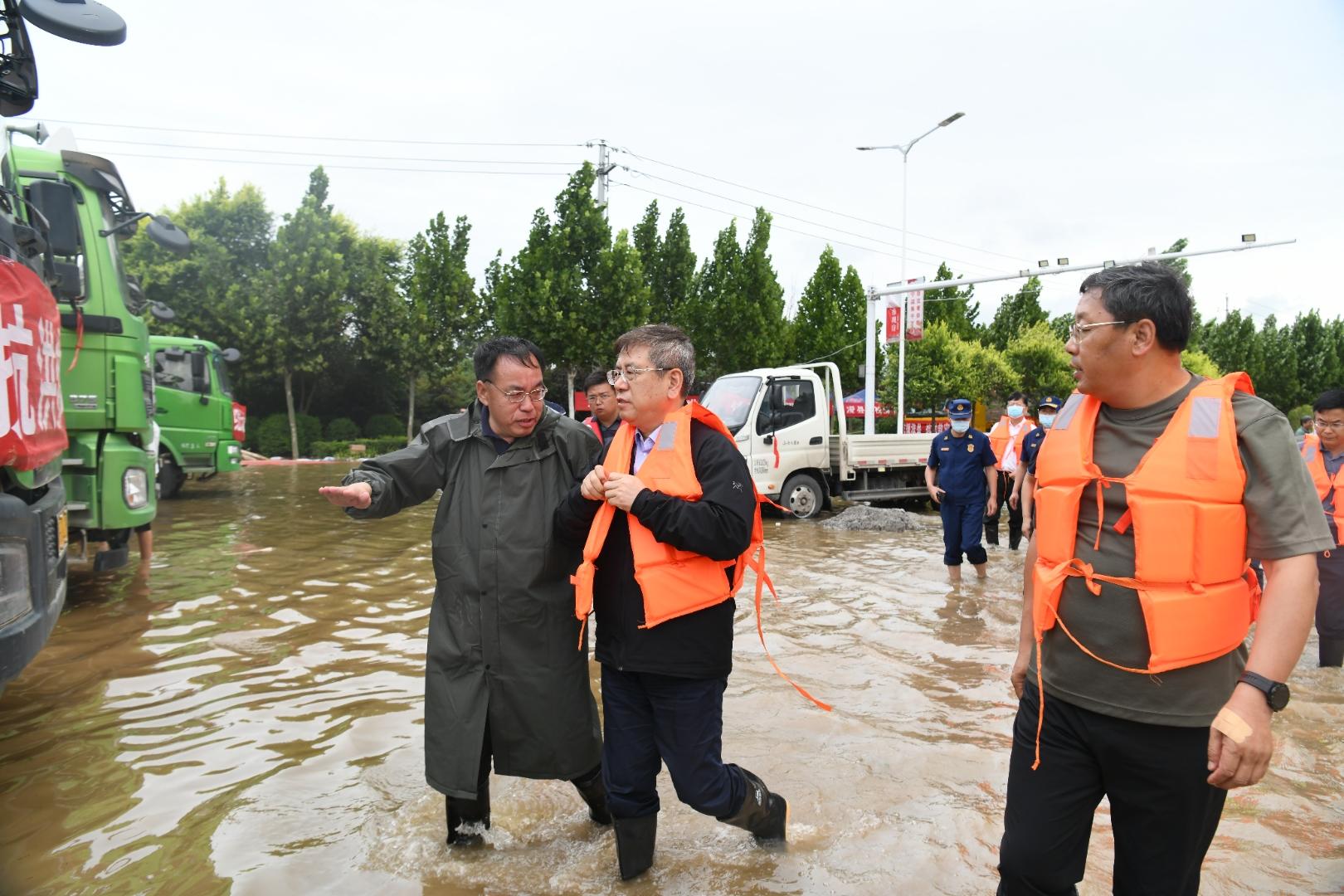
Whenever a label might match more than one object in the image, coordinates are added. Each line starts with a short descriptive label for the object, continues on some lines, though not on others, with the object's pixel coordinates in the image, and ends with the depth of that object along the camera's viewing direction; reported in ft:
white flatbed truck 44.45
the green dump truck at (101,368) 20.74
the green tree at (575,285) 79.61
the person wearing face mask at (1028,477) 26.81
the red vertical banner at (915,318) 92.43
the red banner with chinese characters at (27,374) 11.51
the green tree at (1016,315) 144.36
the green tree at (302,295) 92.17
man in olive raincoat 10.57
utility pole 90.53
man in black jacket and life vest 9.60
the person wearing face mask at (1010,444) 36.52
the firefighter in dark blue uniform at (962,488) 28.12
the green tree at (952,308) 135.23
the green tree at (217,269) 93.56
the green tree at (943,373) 115.34
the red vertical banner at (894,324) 90.02
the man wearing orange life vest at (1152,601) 6.91
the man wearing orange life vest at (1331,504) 17.81
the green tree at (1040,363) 126.41
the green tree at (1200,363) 133.45
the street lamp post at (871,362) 81.25
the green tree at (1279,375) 158.92
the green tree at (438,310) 97.76
